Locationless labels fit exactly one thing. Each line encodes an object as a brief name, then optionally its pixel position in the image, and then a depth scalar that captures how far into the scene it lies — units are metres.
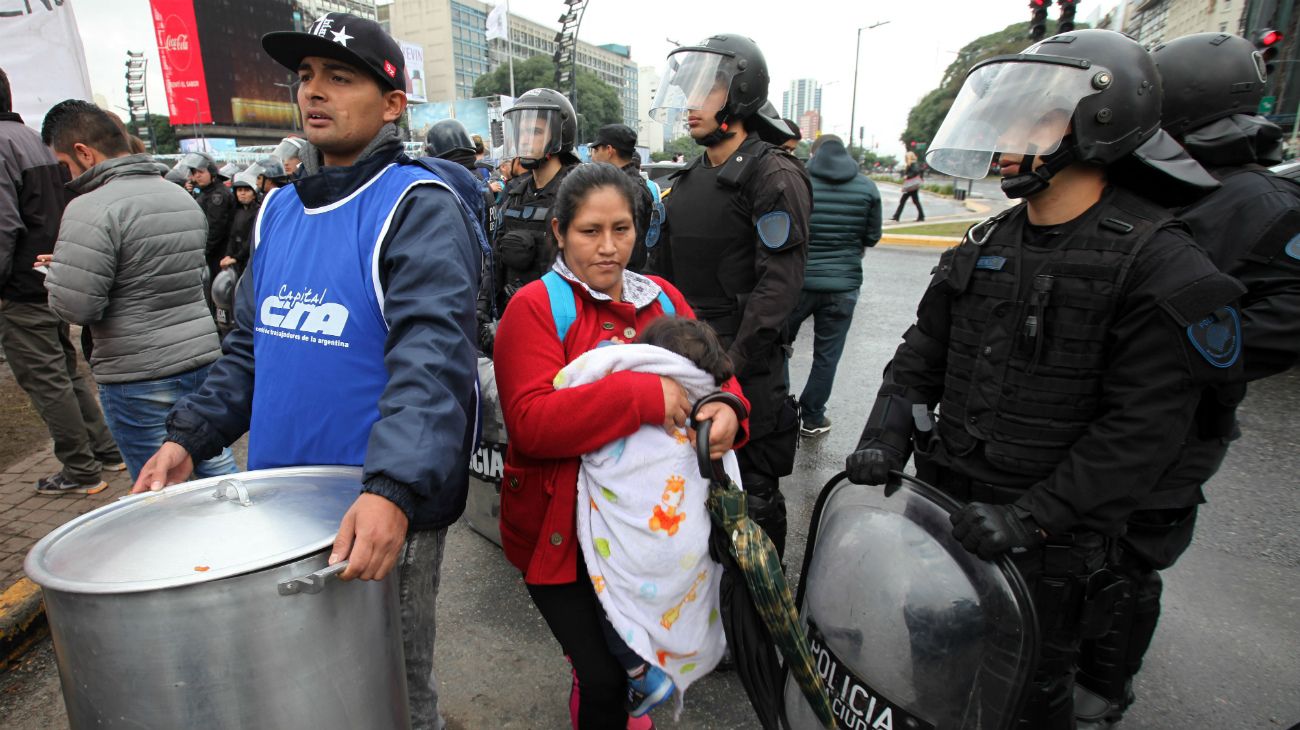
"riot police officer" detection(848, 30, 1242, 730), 1.61
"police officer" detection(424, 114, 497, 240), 5.38
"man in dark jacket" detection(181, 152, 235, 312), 6.65
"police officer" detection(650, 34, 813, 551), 2.66
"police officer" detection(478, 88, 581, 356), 4.08
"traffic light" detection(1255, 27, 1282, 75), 5.78
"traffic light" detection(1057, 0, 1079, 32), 6.82
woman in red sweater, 1.58
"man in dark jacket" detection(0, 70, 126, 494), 3.71
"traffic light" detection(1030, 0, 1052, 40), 7.50
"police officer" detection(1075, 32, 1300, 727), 1.98
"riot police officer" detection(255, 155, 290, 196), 6.45
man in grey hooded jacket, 2.86
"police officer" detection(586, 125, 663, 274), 5.12
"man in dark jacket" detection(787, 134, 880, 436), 4.81
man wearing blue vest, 1.45
